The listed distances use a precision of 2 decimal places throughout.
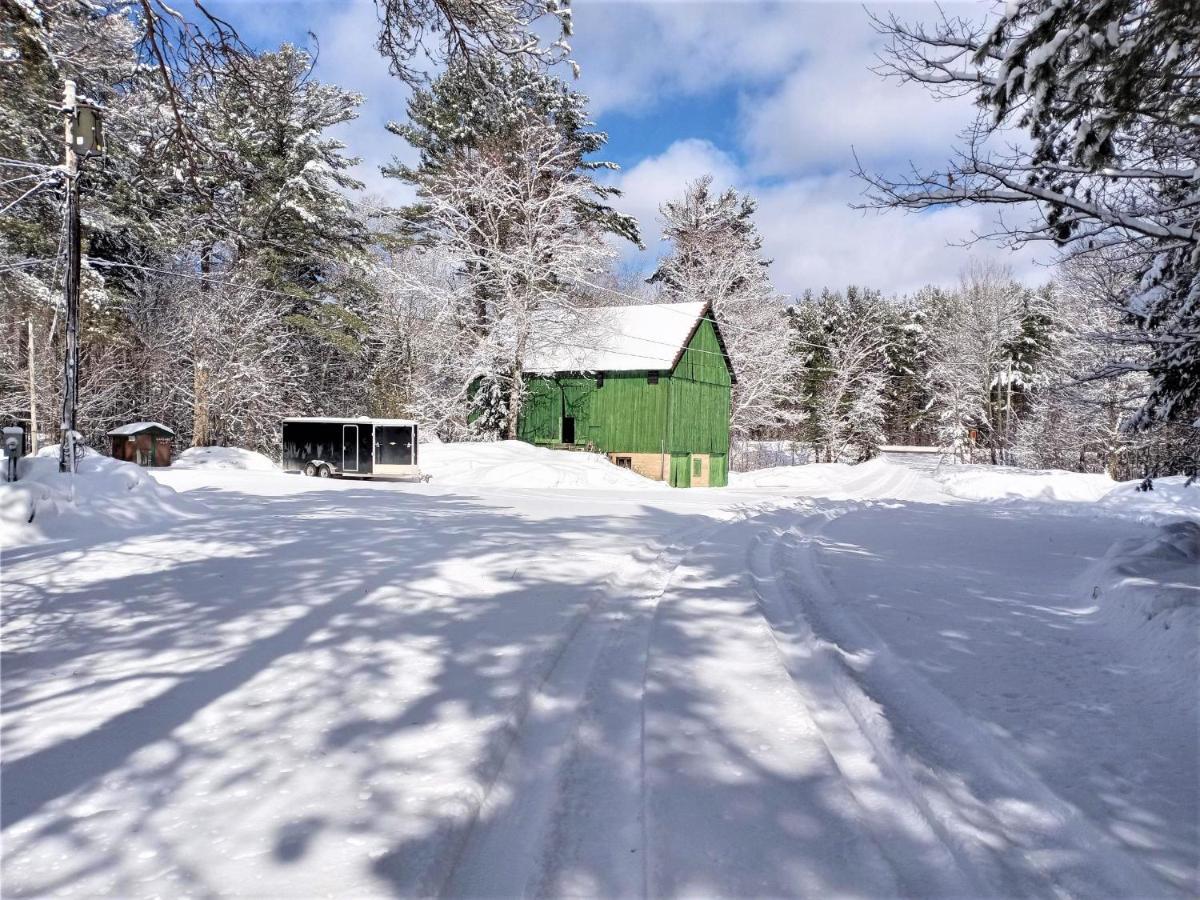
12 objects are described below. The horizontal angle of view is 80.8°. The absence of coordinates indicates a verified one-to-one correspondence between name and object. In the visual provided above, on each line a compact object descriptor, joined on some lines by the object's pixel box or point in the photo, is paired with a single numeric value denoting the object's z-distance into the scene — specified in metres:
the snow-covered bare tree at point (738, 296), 34.28
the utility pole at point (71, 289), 10.76
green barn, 27.47
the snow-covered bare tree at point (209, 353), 28.83
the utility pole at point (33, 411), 22.92
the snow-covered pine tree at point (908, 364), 59.84
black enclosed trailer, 22.58
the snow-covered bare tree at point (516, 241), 25.75
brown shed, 24.08
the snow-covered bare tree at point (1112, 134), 4.06
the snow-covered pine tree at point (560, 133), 26.97
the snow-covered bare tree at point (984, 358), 39.00
